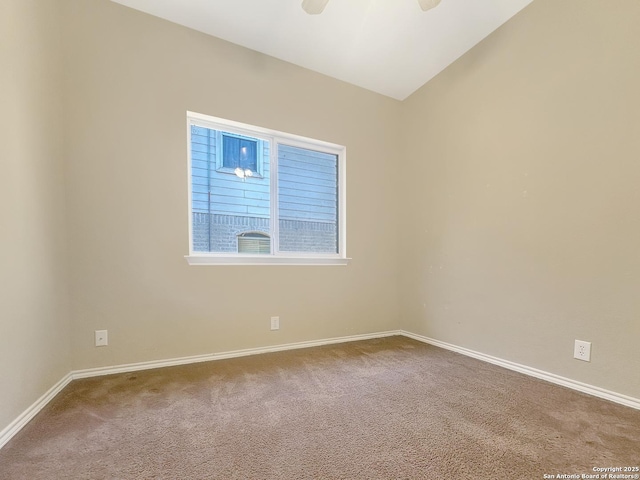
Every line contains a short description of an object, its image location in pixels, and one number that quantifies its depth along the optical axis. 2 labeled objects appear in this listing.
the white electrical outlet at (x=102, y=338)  2.01
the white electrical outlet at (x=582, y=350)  1.81
